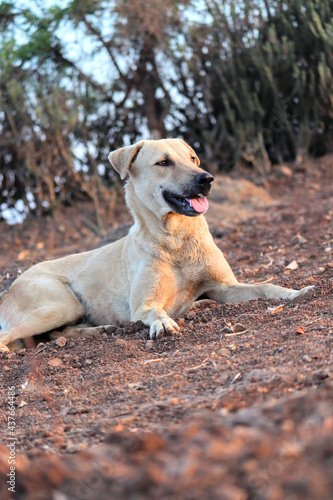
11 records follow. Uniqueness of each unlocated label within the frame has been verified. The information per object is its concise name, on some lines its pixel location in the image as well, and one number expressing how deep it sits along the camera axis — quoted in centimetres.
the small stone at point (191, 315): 395
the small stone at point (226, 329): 347
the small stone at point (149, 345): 346
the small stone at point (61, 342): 402
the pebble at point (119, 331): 408
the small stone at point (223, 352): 293
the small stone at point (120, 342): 363
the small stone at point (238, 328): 341
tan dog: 406
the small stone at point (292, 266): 506
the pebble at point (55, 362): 357
